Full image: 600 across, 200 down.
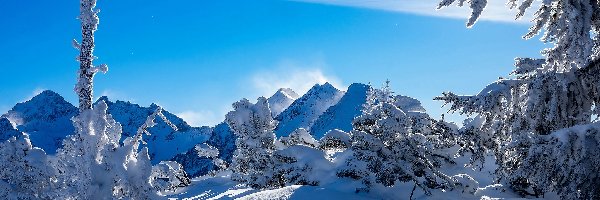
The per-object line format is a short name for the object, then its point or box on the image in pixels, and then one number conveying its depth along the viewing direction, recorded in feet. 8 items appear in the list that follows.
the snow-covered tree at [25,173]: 49.49
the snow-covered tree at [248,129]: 82.43
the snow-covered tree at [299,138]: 63.21
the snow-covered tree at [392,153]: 38.11
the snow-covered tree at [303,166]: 46.73
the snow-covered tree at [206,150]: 123.02
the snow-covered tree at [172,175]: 88.48
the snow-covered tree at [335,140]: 47.03
